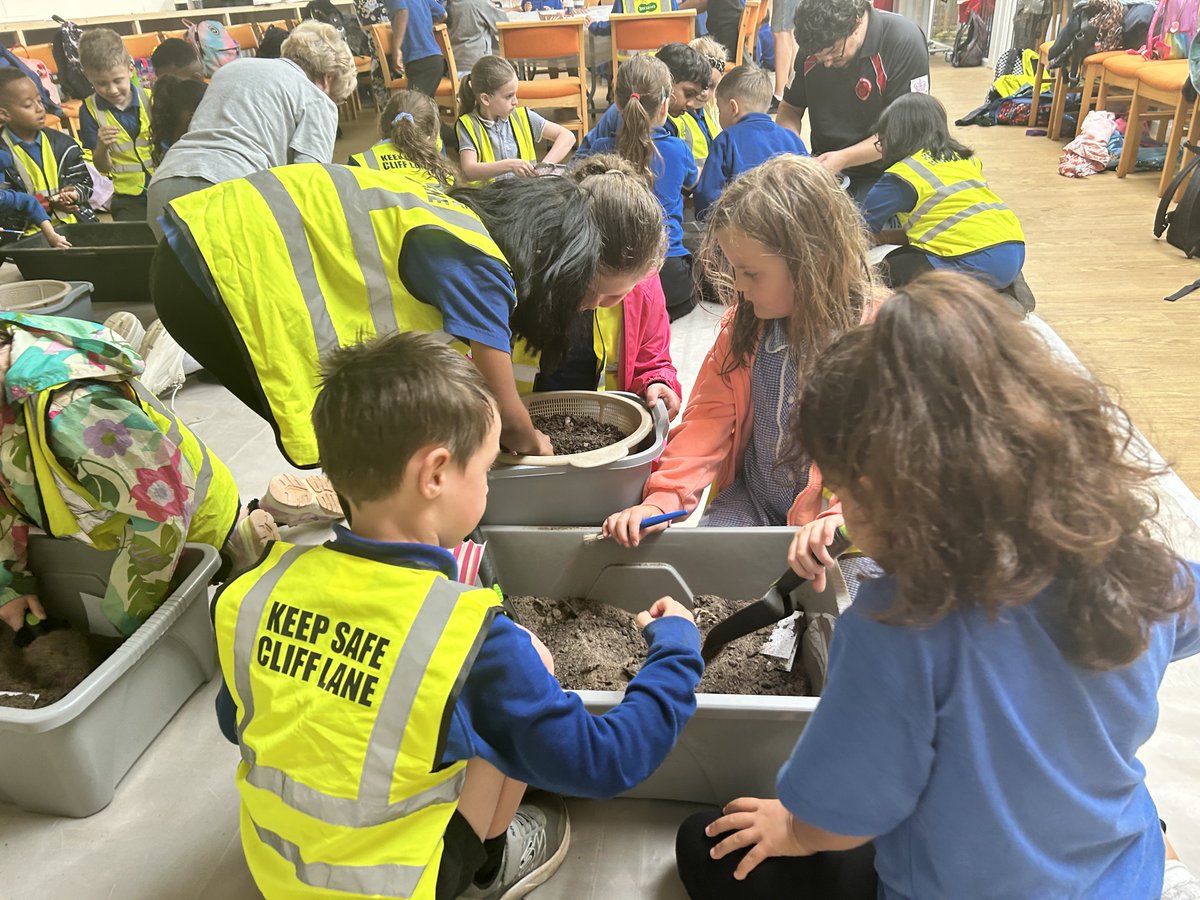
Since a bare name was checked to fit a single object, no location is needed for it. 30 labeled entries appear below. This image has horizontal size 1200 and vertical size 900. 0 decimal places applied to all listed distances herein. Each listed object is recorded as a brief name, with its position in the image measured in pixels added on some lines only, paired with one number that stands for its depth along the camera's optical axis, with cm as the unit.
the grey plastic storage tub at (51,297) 267
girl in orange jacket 134
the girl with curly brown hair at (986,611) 62
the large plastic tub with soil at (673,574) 121
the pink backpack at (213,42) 553
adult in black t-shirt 308
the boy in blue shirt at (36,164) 332
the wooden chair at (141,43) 579
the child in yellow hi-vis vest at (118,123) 371
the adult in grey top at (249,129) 240
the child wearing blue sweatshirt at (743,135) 312
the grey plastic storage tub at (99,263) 316
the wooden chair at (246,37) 637
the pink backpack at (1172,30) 400
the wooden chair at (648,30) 503
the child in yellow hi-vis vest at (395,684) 81
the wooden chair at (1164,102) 383
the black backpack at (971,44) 769
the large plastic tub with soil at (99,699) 123
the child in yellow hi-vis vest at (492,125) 348
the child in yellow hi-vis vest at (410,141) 274
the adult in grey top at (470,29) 479
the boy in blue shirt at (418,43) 455
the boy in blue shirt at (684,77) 354
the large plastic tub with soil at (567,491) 153
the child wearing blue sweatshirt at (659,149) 293
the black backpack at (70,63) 535
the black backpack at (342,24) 636
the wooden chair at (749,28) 535
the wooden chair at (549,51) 485
